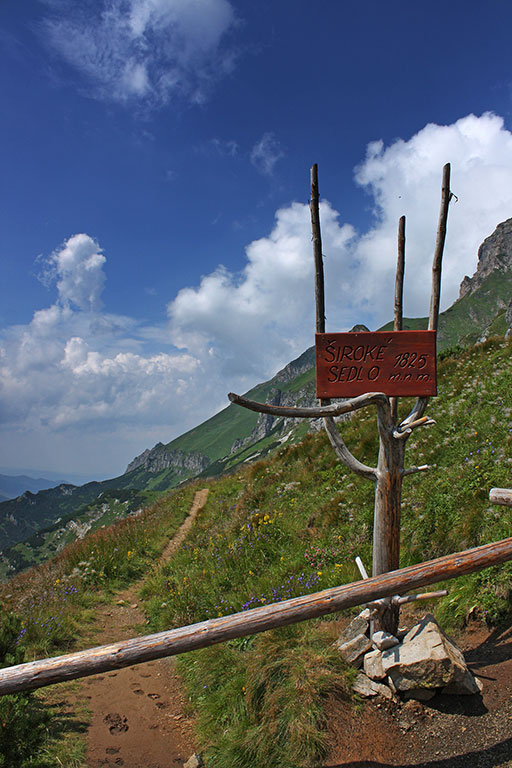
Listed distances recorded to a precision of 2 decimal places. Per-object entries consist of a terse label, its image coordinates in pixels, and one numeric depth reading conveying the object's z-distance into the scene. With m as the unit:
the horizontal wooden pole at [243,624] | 4.15
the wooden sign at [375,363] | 4.86
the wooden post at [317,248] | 5.50
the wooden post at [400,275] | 5.77
